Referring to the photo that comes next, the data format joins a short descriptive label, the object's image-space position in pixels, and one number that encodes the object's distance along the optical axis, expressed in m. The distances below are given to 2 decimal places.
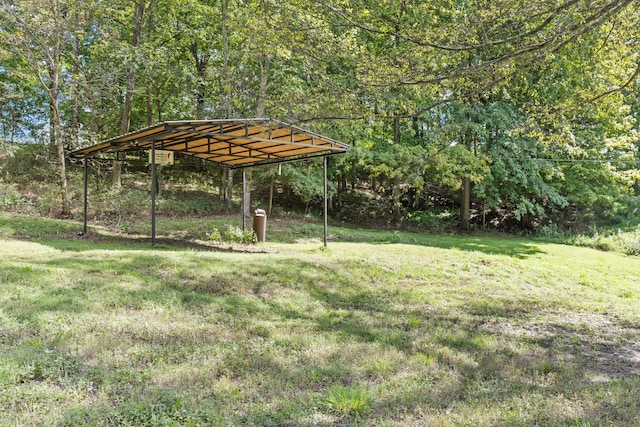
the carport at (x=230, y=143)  7.82
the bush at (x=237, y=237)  10.74
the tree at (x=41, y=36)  10.84
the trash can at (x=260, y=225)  11.17
